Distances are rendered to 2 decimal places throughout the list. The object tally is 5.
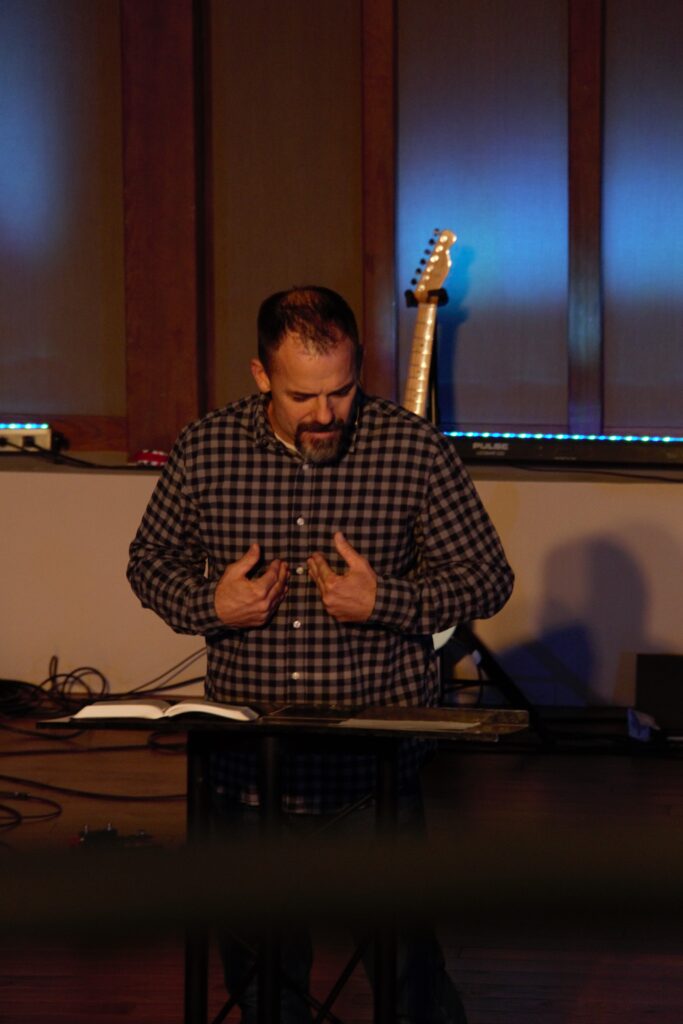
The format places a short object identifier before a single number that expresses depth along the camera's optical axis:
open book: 4.27
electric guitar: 11.07
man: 4.76
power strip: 12.63
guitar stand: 10.27
